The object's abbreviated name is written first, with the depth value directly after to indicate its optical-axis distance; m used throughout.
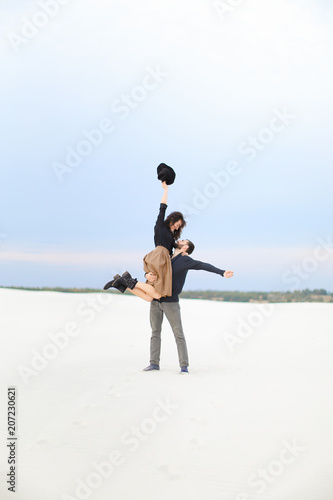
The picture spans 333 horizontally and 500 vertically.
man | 6.75
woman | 6.61
